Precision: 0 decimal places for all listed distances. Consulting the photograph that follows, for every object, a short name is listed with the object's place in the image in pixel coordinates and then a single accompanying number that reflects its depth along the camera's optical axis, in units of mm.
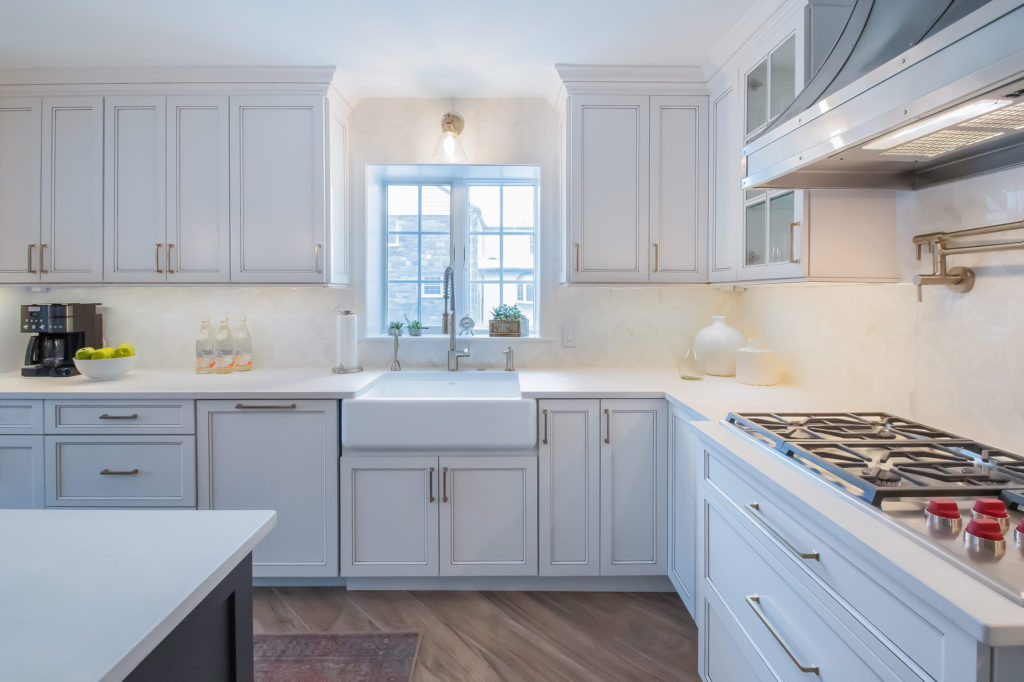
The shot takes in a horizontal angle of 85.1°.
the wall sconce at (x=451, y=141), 2871
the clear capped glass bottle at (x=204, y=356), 2766
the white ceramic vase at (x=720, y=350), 2641
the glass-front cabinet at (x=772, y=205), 1879
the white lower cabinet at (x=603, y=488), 2312
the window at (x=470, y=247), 3139
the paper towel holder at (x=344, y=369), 2779
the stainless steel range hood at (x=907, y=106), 862
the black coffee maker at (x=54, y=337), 2658
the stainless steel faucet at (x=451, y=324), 2873
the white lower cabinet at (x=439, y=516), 2326
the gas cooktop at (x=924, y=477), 836
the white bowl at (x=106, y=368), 2492
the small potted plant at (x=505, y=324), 2994
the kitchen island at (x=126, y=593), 590
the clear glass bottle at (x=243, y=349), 2840
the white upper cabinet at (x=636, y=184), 2602
